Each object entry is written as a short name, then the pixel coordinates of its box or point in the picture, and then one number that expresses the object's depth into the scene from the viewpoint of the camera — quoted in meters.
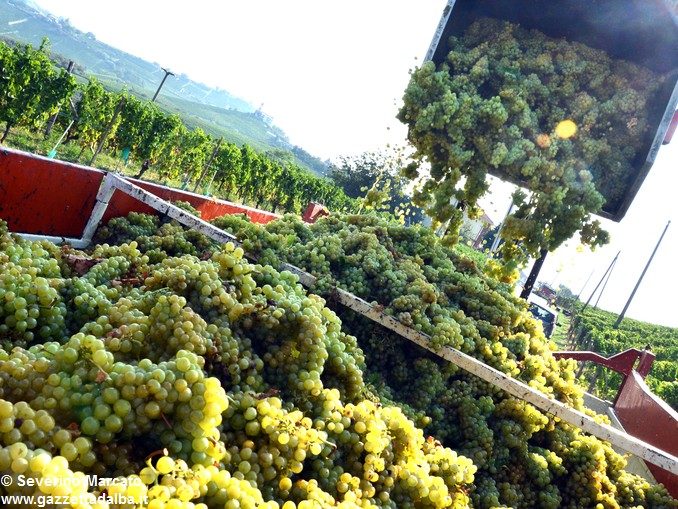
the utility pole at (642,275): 35.88
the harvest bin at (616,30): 3.69
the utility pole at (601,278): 51.06
